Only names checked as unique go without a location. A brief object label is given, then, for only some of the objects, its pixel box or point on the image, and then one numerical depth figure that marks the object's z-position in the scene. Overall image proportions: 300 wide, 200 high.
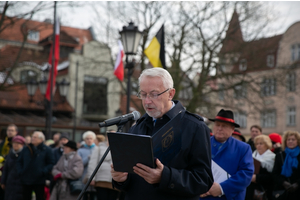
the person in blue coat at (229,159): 4.52
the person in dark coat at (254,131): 8.85
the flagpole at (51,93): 13.99
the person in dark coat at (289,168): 6.81
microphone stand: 3.22
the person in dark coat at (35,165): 8.82
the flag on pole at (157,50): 10.05
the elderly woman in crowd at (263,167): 7.07
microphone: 3.27
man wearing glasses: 2.70
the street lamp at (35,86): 15.93
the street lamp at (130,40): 9.58
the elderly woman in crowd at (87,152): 9.38
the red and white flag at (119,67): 11.78
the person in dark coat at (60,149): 10.62
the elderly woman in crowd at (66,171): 8.55
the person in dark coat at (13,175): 8.88
